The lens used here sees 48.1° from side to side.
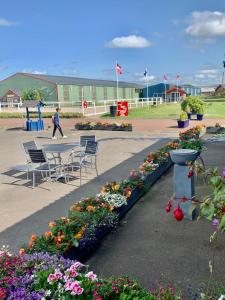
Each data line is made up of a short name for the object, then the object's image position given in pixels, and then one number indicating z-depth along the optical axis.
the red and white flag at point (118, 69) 23.50
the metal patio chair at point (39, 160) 6.21
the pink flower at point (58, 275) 2.18
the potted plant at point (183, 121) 15.73
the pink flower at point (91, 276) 2.19
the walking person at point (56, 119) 12.93
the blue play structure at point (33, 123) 16.15
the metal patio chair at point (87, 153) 6.85
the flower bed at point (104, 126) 15.16
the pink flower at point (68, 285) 2.06
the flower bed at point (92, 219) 3.09
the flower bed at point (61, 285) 2.05
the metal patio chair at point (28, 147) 6.44
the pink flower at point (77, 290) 2.04
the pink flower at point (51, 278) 2.16
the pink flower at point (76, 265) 2.31
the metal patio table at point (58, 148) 6.63
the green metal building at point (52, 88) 47.75
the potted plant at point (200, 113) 19.03
